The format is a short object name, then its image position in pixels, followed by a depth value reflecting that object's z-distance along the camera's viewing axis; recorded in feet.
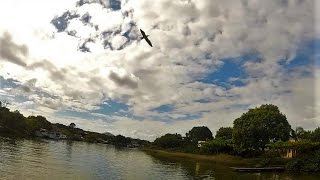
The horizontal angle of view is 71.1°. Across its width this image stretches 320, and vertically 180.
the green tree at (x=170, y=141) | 310.42
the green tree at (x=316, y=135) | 154.23
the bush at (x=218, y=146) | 175.16
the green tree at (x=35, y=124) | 279.60
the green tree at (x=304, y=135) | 167.25
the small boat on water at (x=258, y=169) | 113.26
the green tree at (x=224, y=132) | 217.18
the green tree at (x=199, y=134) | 349.84
